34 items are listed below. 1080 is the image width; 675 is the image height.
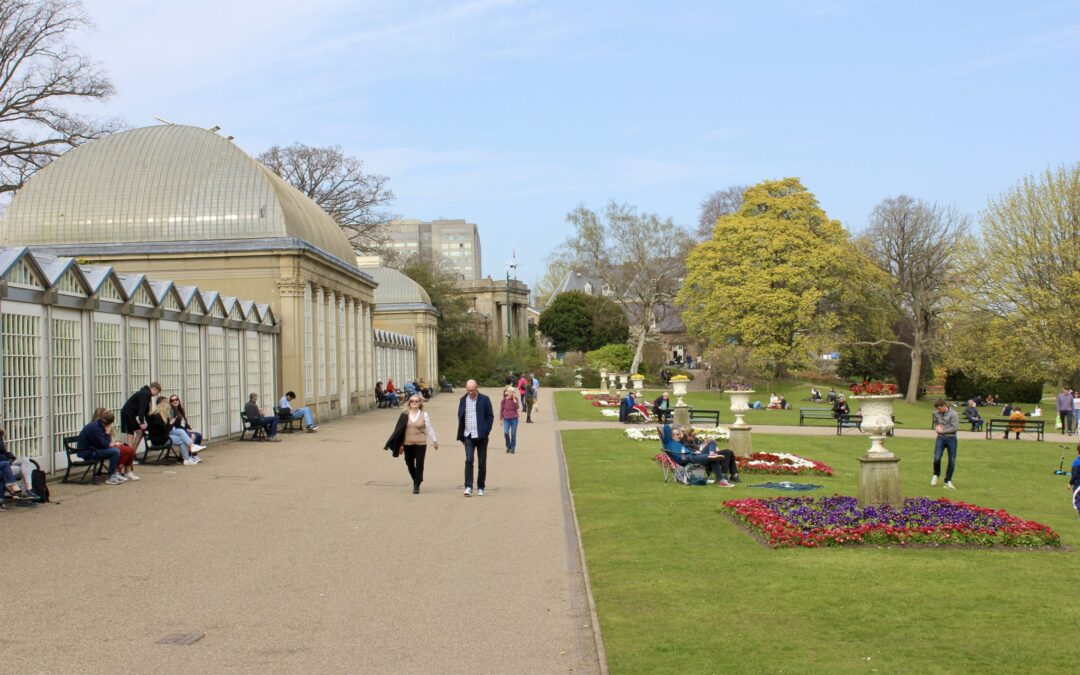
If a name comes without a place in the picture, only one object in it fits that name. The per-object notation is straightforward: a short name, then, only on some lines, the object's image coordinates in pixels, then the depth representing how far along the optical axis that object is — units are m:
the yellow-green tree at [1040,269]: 44.34
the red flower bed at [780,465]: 20.02
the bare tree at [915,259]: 59.22
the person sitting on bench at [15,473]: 13.98
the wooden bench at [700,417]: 35.97
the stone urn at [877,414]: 15.19
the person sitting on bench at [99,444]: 16.78
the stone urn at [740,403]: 22.02
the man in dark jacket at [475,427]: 16.30
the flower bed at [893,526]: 11.91
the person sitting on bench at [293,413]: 29.73
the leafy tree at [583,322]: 92.50
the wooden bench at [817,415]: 39.38
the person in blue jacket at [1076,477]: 15.17
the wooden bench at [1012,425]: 31.89
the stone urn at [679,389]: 30.97
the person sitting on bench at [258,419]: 26.75
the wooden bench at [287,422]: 29.84
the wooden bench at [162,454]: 20.23
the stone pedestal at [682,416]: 27.06
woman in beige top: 16.00
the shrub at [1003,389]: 59.12
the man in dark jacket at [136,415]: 19.42
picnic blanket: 17.34
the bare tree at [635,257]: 74.81
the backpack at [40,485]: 14.29
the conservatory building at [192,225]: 32.59
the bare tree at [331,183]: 60.84
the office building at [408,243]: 186.27
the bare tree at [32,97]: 37.09
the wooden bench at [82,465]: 16.94
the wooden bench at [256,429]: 26.77
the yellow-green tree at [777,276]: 60.28
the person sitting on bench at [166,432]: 20.08
